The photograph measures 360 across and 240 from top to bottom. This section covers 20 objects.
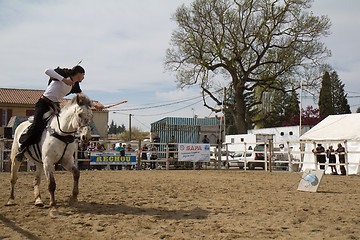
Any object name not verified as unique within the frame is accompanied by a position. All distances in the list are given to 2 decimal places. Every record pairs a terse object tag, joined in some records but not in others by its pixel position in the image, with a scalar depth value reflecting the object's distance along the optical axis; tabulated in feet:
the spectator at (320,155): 57.29
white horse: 18.93
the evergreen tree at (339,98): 173.88
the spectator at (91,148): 63.06
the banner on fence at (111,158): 60.95
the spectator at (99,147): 64.28
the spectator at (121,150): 62.54
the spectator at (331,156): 56.56
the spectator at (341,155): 54.60
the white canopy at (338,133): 57.67
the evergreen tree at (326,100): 169.07
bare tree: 101.35
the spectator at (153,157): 66.83
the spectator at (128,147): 65.47
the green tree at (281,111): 170.60
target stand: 29.84
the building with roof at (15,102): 129.80
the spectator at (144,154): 65.69
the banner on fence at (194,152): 66.18
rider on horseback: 21.20
